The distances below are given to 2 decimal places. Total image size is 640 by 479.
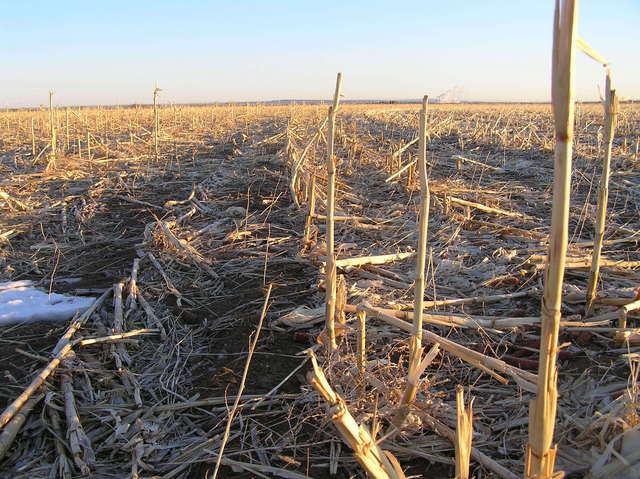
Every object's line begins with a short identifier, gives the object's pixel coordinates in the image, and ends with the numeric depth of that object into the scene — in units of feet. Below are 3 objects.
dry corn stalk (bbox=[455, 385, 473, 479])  4.31
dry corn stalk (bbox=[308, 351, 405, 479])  3.66
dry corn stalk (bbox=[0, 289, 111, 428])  7.04
